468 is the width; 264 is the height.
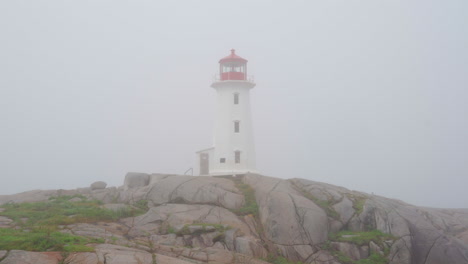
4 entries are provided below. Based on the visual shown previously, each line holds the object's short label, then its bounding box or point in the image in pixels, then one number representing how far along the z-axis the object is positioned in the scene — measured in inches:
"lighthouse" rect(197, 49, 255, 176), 1536.9
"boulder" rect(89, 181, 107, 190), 1545.3
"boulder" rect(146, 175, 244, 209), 1176.8
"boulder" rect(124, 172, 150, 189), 1333.7
